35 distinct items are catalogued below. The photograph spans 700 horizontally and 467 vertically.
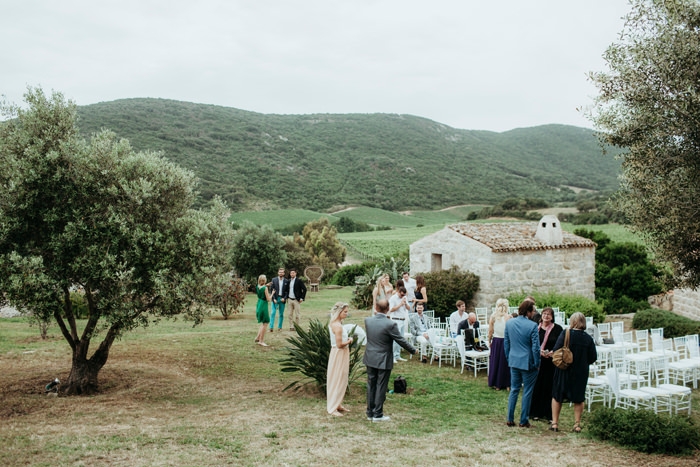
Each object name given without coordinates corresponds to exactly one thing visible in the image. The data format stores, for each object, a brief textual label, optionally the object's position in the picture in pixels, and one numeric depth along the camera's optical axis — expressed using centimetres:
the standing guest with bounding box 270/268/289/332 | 1675
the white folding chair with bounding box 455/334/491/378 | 1230
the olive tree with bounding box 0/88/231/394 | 900
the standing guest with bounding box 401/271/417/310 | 1489
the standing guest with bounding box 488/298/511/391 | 1069
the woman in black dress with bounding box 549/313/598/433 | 824
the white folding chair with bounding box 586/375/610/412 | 987
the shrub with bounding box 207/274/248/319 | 2258
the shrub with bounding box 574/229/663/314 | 2475
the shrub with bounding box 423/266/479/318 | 1952
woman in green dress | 1491
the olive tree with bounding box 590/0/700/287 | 857
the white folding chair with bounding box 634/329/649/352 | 1530
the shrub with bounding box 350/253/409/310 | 2466
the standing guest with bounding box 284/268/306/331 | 1653
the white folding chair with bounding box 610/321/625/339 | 1285
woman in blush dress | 886
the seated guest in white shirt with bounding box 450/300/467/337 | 1324
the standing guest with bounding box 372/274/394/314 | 1258
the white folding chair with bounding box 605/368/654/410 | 910
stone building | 1962
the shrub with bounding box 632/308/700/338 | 1719
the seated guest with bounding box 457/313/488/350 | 1267
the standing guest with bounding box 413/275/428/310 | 1493
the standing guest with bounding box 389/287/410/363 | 1288
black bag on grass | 1065
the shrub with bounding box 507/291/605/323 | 1781
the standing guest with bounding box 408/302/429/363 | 1364
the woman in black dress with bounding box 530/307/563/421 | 911
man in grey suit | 841
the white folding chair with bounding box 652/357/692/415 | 934
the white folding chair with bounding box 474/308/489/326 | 1672
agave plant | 1015
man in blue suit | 842
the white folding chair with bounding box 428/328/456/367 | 1325
